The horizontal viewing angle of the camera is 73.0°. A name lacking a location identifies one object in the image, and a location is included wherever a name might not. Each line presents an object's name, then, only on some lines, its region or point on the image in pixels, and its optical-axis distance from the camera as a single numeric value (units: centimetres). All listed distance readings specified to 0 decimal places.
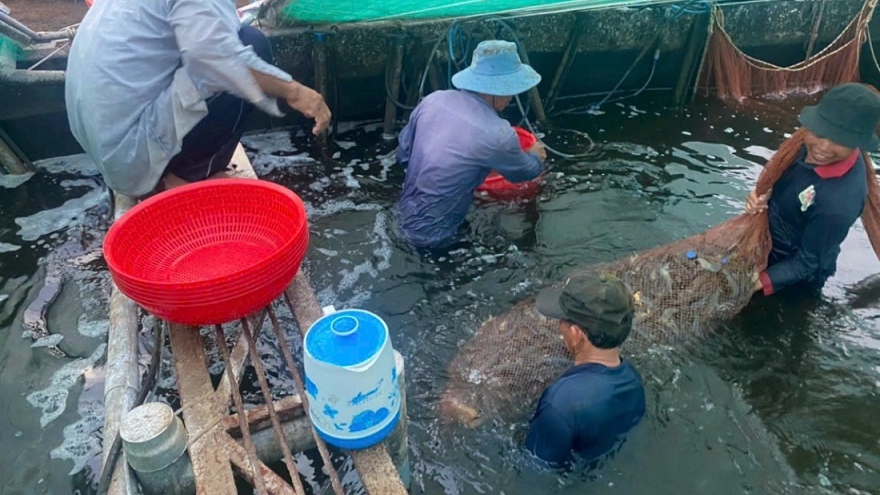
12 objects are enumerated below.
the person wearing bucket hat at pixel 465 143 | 473
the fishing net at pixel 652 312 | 370
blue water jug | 232
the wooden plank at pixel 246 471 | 255
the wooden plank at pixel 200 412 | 260
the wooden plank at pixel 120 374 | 253
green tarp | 664
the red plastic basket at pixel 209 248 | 280
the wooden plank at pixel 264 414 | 284
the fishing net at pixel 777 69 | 805
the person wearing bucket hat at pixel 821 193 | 367
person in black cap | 300
